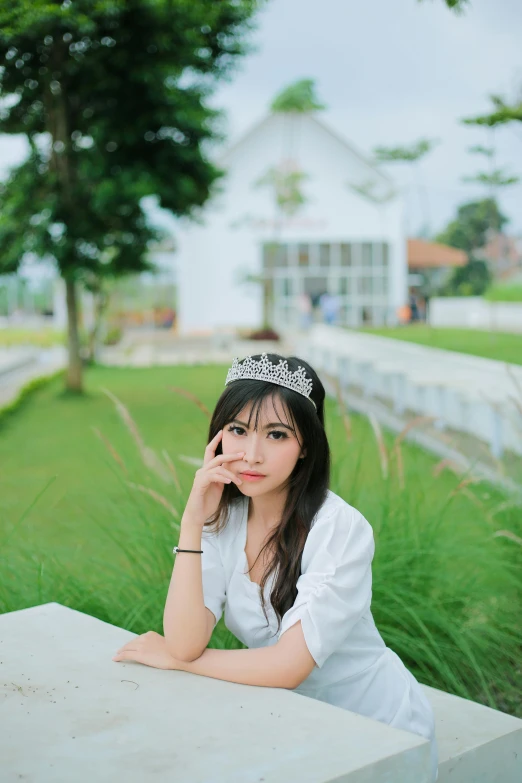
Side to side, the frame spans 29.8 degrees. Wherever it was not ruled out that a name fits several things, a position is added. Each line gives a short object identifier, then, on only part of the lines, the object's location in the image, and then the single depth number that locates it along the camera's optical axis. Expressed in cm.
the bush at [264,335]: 2353
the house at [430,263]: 3300
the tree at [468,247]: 2930
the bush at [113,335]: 2482
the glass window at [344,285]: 3042
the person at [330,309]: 2664
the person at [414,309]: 2980
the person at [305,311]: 2791
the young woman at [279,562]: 159
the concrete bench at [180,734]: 122
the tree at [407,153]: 2542
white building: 3002
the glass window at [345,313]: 3038
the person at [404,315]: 2889
